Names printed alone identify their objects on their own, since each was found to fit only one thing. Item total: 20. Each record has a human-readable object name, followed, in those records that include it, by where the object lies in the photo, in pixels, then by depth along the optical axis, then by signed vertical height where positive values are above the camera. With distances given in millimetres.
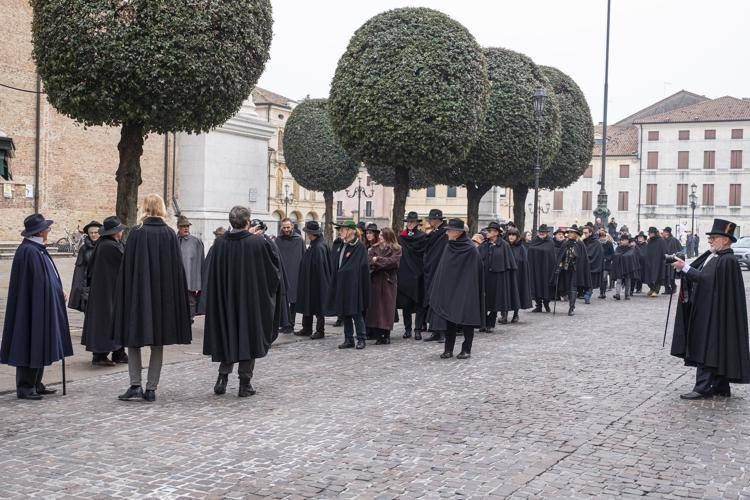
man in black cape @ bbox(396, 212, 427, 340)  14180 -796
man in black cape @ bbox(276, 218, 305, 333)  14445 -437
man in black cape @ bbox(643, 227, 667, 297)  25438 -827
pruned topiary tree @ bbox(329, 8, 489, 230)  21031 +3523
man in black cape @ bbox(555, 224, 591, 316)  19078 -733
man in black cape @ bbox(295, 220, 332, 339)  13562 -821
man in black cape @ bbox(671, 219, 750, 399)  8867 -882
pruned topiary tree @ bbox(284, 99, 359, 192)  41812 +3820
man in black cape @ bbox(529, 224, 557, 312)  19547 -847
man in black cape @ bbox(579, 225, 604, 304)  23453 -499
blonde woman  8211 -701
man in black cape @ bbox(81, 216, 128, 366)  9266 -714
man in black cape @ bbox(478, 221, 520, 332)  15742 -780
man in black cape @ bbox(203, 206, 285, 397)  8516 -737
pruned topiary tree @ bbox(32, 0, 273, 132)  12094 +2466
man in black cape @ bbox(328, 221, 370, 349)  12750 -867
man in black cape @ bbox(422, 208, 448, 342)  13898 -299
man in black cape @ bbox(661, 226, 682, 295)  26470 -222
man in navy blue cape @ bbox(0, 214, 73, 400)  8195 -943
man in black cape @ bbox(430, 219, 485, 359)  11477 -798
